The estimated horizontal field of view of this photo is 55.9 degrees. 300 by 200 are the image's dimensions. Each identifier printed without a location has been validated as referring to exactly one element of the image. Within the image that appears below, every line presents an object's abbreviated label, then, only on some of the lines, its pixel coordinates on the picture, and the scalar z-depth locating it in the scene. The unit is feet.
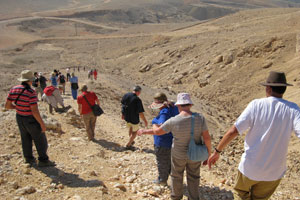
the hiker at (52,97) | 29.40
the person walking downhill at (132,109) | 20.33
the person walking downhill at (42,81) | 38.34
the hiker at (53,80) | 41.88
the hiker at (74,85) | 40.09
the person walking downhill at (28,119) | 15.38
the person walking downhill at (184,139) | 12.39
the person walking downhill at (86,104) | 22.82
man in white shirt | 9.96
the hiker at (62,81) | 44.21
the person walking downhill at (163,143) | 15.20
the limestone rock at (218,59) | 71.20
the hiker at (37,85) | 36.91
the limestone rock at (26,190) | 13.29
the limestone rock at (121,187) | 15.06
